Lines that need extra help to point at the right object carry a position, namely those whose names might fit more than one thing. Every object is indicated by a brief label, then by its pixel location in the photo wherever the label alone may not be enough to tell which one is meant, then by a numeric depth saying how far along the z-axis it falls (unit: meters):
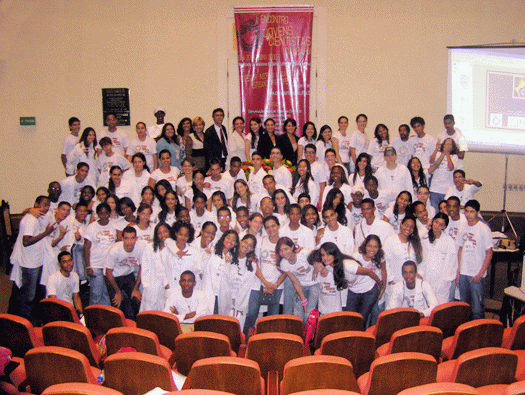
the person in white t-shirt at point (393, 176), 6.23
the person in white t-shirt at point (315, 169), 6.47
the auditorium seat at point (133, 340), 3.12
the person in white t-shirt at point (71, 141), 7.59
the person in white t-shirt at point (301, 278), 4.70
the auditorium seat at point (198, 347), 3.07
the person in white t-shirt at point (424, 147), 7.21
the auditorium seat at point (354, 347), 3.10
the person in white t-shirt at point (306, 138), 7.19
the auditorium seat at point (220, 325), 3.52
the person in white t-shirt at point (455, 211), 5.33
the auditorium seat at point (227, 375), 2.60
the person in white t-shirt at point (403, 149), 7.35
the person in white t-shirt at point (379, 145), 7.25
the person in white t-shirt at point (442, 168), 6.76
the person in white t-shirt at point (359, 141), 7.56
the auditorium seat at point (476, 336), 3.28
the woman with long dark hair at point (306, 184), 6.19
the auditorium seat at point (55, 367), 2.66
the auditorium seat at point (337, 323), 3.62
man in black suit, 7.51
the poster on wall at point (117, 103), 8.95
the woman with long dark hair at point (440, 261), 4.79
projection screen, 7.54
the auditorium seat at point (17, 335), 3.34
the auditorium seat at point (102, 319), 3.74
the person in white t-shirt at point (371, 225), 5.09
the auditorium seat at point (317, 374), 2.62
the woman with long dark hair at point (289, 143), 7.29
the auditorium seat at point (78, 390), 2.18
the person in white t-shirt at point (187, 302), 4.44
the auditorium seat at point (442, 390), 2.13
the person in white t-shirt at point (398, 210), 5.47
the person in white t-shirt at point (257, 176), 6.37
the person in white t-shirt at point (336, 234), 4.91
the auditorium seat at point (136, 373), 2.61
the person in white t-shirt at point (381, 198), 5.98
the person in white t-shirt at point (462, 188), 6.15
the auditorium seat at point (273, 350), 3.09
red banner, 8.62
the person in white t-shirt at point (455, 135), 6.92
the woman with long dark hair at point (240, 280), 4.75
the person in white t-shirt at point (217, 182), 6.20
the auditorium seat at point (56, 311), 3.85
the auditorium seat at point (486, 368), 2.71
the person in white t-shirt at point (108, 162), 7.07
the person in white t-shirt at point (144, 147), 7.46
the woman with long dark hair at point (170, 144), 7.27
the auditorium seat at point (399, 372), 2.61
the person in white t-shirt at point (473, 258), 5.02
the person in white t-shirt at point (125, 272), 4.96
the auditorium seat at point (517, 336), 3.38
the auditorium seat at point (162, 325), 3.55
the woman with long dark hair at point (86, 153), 7.32
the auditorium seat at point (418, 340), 3.14
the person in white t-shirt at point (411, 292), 4.47
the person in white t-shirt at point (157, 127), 8.03
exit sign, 9.02
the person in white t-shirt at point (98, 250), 5.28
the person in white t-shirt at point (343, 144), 7.52
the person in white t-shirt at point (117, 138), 7.87
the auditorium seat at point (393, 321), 3.64
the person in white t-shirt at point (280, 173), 6.41
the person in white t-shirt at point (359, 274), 4.56
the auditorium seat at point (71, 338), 3.21
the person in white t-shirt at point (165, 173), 6.46
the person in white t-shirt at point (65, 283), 4.77
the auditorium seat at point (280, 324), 3.57
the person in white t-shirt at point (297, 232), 4.95
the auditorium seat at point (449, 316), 3.72
